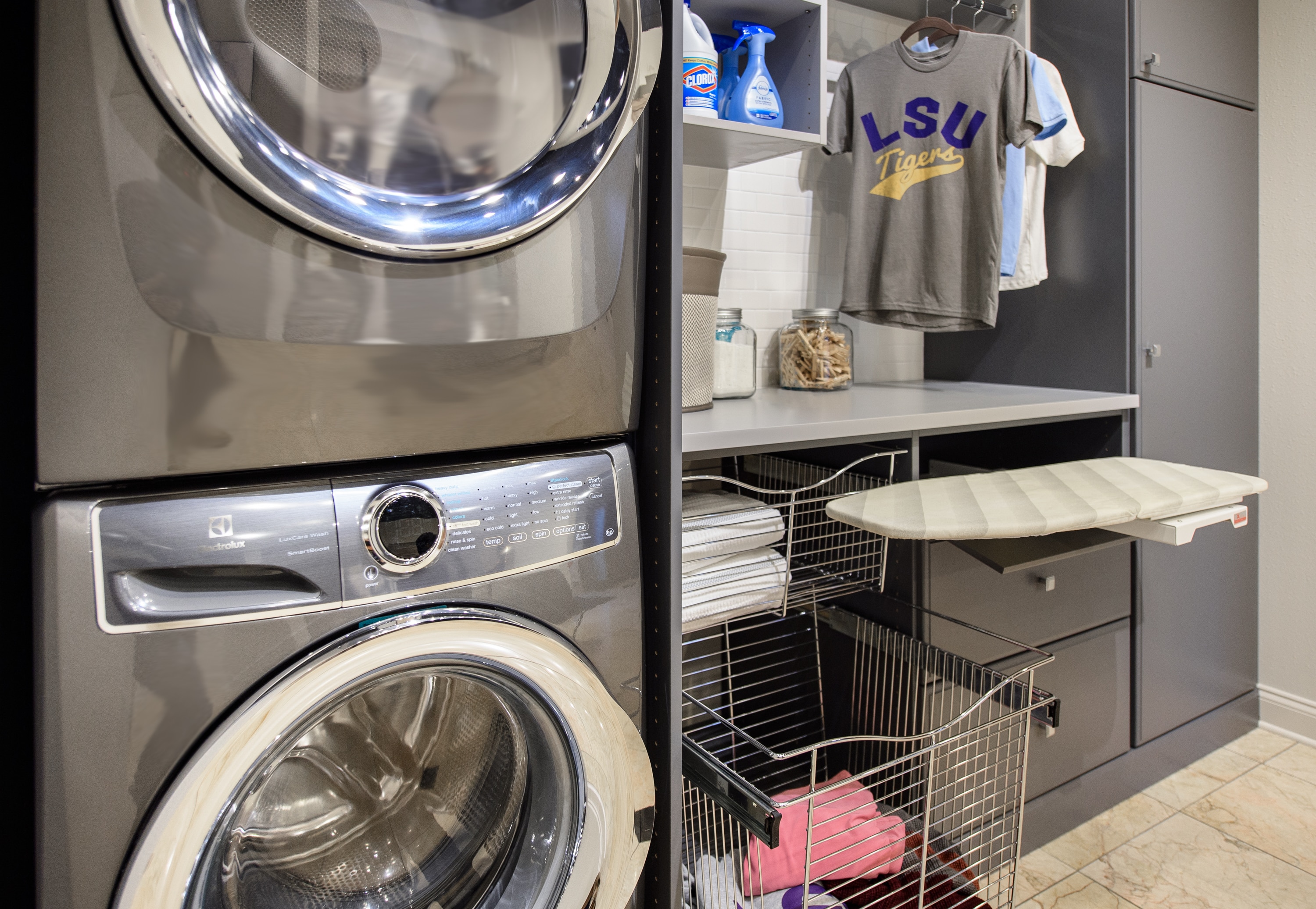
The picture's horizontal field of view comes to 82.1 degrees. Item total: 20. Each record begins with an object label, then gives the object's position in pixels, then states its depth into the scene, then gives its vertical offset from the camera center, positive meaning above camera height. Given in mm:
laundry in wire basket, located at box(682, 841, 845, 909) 1333 -830
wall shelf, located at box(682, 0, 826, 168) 1625 +822
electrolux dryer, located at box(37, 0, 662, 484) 633 +207
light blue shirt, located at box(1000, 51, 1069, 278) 1879 +576
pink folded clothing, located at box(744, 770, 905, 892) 1432 -784
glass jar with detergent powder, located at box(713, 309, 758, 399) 1682 +192
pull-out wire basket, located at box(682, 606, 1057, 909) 1303 -669
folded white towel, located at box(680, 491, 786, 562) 1342 -156
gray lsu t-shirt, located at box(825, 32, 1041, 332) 1805 +656
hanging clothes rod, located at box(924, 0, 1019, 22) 2037 +1180
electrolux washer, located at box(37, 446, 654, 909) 666 -253
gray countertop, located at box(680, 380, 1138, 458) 1190 +56
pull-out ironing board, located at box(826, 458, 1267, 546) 1168 -107
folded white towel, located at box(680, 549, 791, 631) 1339 -264
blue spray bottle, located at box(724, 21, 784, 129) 1638 +750
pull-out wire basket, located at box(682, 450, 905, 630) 1351 -207
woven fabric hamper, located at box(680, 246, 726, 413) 1420 +231
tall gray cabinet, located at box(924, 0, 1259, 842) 1831 +367
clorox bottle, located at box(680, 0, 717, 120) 1538 +752
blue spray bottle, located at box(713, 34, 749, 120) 1692 +830
